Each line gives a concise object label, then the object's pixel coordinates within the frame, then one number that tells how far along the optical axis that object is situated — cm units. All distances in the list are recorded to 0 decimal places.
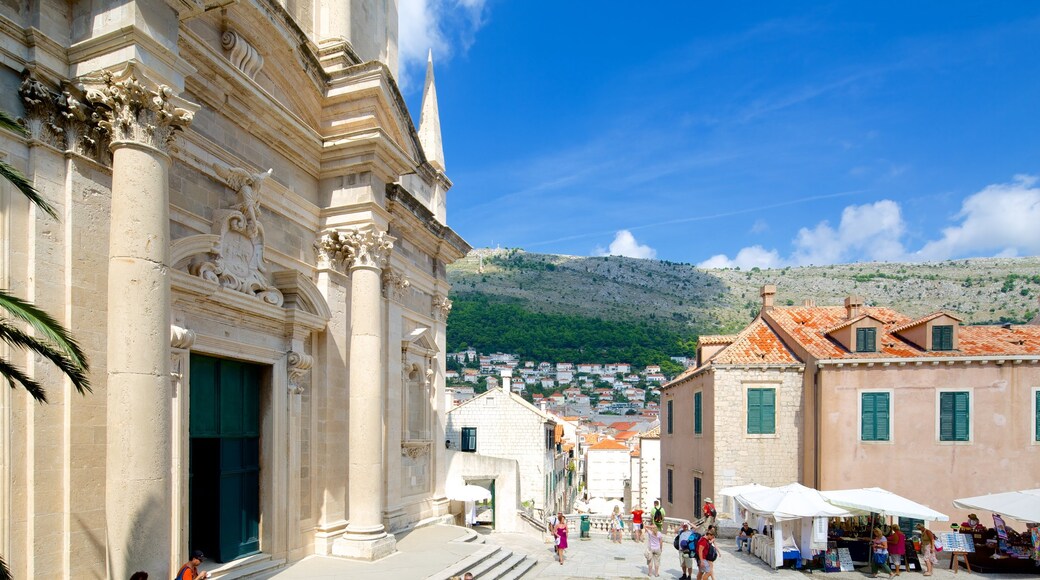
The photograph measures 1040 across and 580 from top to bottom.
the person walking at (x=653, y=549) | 1594
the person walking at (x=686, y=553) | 1520
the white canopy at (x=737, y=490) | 1909
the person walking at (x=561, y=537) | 1745
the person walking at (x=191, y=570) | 855
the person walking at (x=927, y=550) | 1662
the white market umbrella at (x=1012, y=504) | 1555
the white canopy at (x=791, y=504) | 1588
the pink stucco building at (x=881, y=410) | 2192
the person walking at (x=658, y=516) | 1886
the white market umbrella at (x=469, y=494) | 2147
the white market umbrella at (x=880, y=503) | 1627
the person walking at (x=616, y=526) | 2219
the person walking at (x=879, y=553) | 1633
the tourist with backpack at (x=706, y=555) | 1439
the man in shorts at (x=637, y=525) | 2231
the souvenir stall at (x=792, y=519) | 1600
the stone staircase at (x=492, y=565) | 1301
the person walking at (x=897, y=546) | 1650
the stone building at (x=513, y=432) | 3959
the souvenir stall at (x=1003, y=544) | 1652
